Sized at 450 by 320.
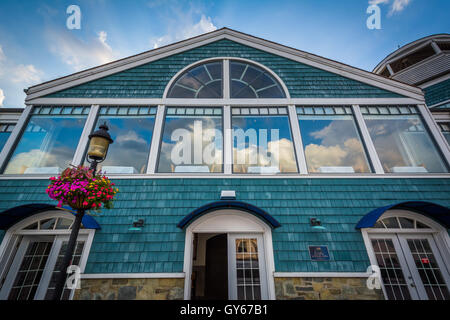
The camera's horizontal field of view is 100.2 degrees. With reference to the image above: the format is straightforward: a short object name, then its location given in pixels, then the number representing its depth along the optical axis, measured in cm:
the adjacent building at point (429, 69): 825
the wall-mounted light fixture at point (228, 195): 473
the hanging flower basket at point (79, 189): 299
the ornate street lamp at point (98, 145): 341
